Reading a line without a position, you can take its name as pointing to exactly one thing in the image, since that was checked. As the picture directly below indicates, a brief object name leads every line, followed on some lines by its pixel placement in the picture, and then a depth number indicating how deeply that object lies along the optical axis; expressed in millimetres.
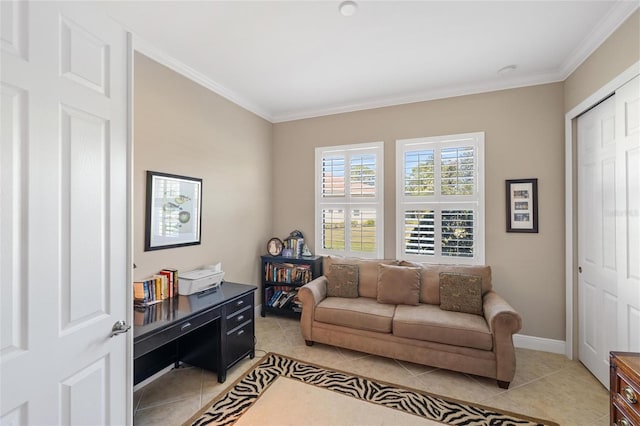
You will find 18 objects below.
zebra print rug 2016
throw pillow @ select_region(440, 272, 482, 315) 2797
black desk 2014
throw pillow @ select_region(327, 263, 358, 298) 3281
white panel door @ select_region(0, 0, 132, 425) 987
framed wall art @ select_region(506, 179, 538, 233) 3045
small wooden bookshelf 3801
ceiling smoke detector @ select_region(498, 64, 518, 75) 2827
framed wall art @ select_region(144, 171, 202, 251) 2500
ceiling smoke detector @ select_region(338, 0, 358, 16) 1958
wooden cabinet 1185
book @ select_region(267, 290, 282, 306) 3936
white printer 2523
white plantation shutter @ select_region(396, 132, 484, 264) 3297
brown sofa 2389
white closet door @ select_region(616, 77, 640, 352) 2023
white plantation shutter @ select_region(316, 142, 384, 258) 3768
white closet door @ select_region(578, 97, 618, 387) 2303
